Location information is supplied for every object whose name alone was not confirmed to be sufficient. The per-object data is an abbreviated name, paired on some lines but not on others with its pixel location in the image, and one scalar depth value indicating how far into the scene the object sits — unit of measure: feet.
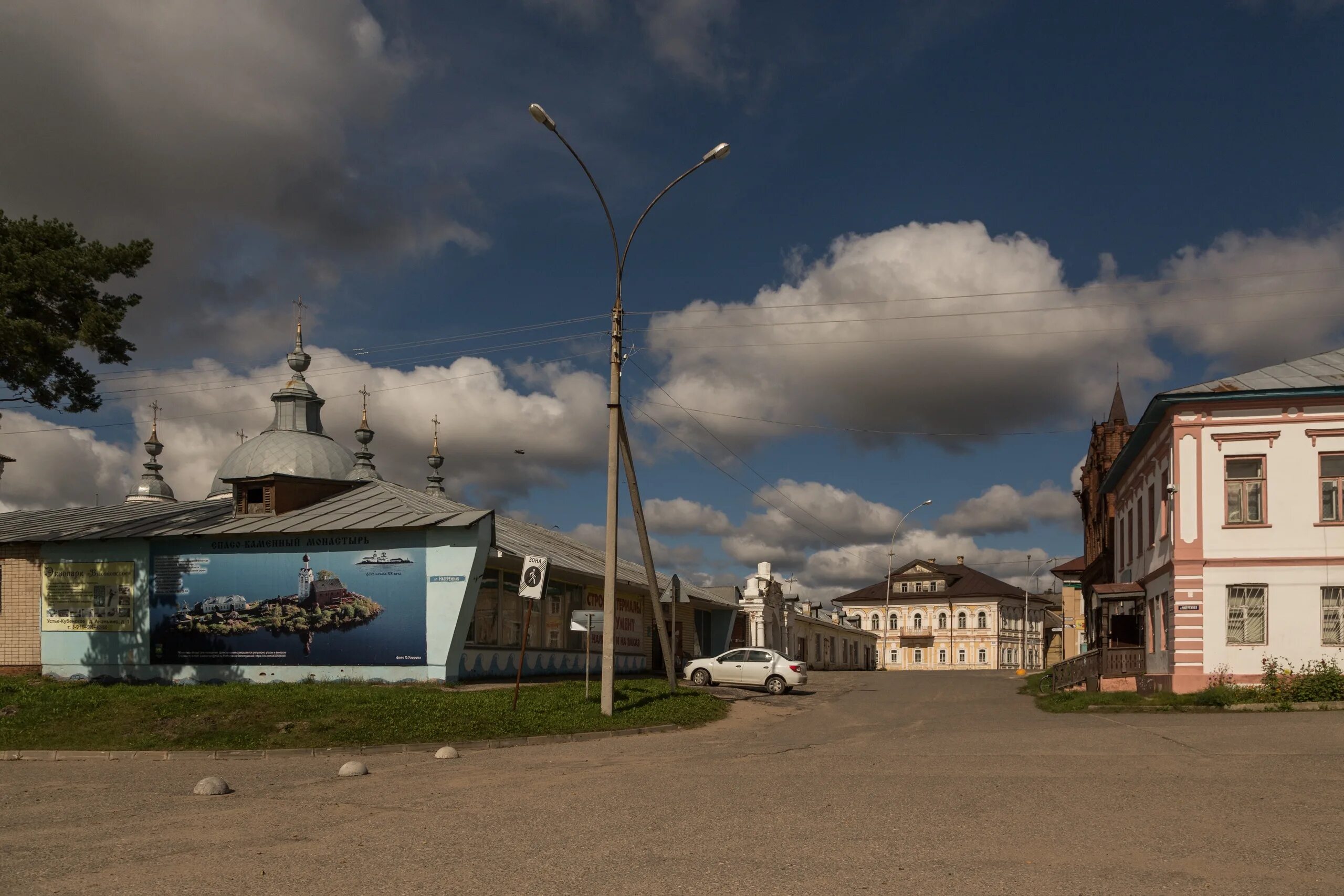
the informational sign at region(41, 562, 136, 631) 84.53
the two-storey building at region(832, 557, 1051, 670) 335.67
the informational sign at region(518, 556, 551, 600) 60.08
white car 100.78
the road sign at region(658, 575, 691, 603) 83.87
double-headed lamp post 61.57
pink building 79.36
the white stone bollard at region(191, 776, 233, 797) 35.88
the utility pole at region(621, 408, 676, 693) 72.23
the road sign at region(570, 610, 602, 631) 66.44
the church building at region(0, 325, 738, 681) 76.07
